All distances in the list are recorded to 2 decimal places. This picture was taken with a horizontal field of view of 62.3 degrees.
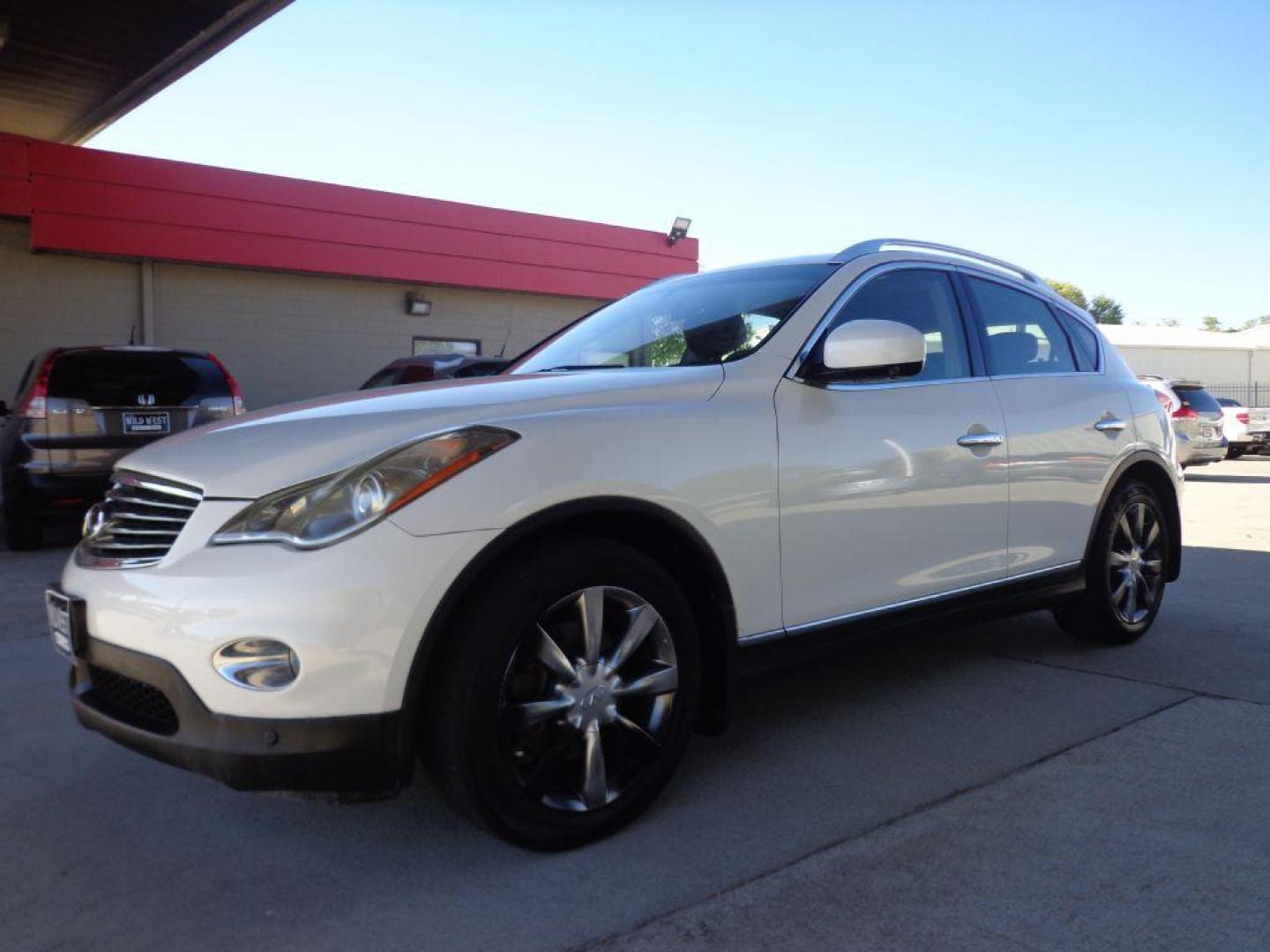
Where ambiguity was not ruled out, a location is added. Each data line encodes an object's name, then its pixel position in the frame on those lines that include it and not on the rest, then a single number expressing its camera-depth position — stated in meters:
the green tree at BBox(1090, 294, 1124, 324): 91.69
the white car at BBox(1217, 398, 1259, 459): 20.81
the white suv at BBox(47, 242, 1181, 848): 2.38
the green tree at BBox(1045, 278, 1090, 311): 80.38
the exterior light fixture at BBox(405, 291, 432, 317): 15.27
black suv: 7.51
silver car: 15.73
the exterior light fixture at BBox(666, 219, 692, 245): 17.80
